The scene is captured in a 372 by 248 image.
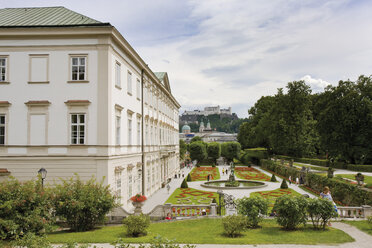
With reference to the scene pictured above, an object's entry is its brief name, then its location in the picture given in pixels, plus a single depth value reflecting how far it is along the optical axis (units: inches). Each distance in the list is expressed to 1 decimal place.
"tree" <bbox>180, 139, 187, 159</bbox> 3493.1
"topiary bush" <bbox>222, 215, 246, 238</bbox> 544.7
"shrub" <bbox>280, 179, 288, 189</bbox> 1449.3
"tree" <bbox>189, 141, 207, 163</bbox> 3253.0
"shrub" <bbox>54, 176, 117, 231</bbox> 596.3
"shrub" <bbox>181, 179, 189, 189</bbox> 1560.0
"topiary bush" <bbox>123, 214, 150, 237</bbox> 555.2
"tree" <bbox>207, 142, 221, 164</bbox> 3358.8
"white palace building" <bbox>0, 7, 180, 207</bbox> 762.8
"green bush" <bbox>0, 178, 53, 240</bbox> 508.7
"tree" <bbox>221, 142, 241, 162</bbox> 3307.1
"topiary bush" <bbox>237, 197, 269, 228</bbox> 605.6
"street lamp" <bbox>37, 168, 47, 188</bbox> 660.1
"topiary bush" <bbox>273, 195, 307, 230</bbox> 562.3
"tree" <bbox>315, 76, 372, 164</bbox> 1389.0
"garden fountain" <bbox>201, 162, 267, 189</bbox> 1469.0
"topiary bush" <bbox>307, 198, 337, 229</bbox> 562.9
